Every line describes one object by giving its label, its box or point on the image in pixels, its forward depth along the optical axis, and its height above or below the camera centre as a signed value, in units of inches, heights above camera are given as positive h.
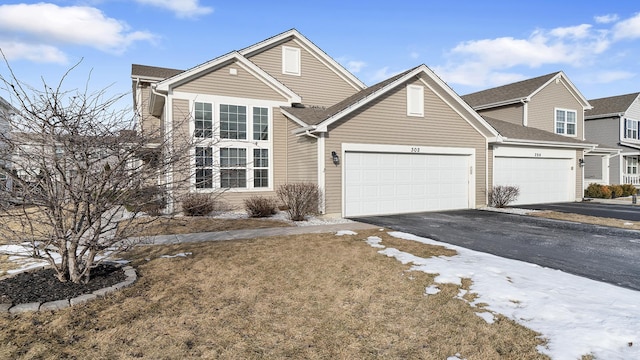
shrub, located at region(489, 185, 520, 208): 600.1 -26.6
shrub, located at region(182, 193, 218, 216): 451.2 -38.5
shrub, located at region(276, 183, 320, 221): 458.6 -24.7
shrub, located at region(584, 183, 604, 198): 831.7 -28.4
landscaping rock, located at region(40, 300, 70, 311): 171.9 -58.8
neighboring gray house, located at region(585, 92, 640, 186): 1000.9 +132.8
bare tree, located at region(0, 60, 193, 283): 182.1 +7.7
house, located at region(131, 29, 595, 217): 498.9 +64.2
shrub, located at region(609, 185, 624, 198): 860.1 -28.3
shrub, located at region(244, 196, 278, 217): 487.5 -36.4
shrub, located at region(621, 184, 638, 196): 906.3 -26.6
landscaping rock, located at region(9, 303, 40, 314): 168.7 -58.8
